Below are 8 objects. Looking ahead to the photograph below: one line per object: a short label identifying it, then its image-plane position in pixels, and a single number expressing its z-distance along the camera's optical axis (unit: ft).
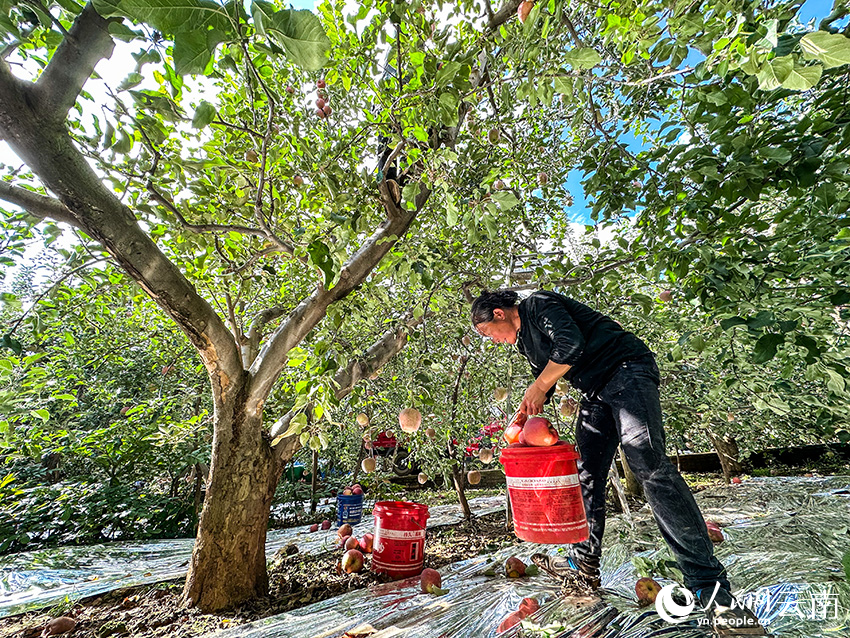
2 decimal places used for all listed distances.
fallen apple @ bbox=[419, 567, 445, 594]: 7.39
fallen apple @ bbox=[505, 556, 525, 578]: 7.59
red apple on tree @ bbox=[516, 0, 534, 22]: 5.75
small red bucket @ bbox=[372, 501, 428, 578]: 9.25
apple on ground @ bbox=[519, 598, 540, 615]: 5.67
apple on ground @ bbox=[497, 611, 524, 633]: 5.39
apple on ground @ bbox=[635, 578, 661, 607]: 5.38
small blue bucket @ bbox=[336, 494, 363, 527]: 16.17
